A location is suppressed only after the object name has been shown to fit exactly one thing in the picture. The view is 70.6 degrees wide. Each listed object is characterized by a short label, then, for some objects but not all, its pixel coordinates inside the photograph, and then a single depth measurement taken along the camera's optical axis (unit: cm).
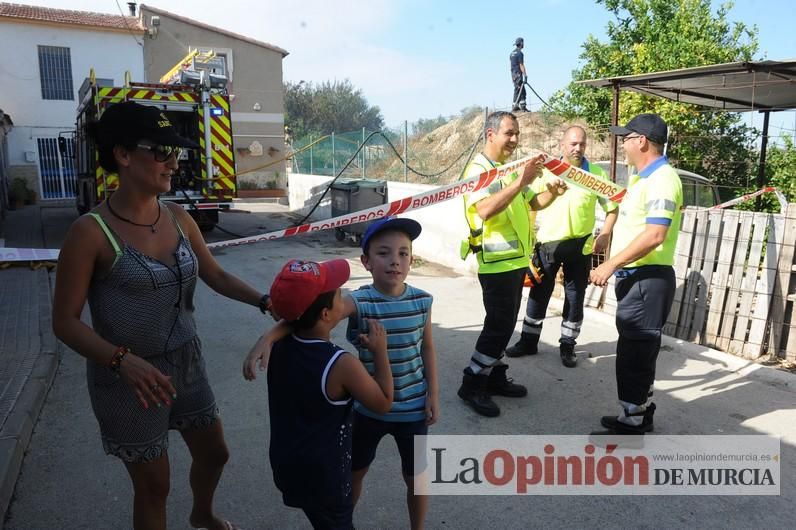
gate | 2183
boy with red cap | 176
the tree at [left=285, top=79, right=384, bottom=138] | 4831
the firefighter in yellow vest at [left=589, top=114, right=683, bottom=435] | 313
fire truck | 998
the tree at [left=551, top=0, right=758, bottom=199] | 1202
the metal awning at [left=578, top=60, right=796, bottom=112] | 587
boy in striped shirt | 222
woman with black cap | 183
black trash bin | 1147
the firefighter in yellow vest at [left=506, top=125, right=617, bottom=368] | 459
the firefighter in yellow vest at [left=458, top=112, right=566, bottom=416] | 364
